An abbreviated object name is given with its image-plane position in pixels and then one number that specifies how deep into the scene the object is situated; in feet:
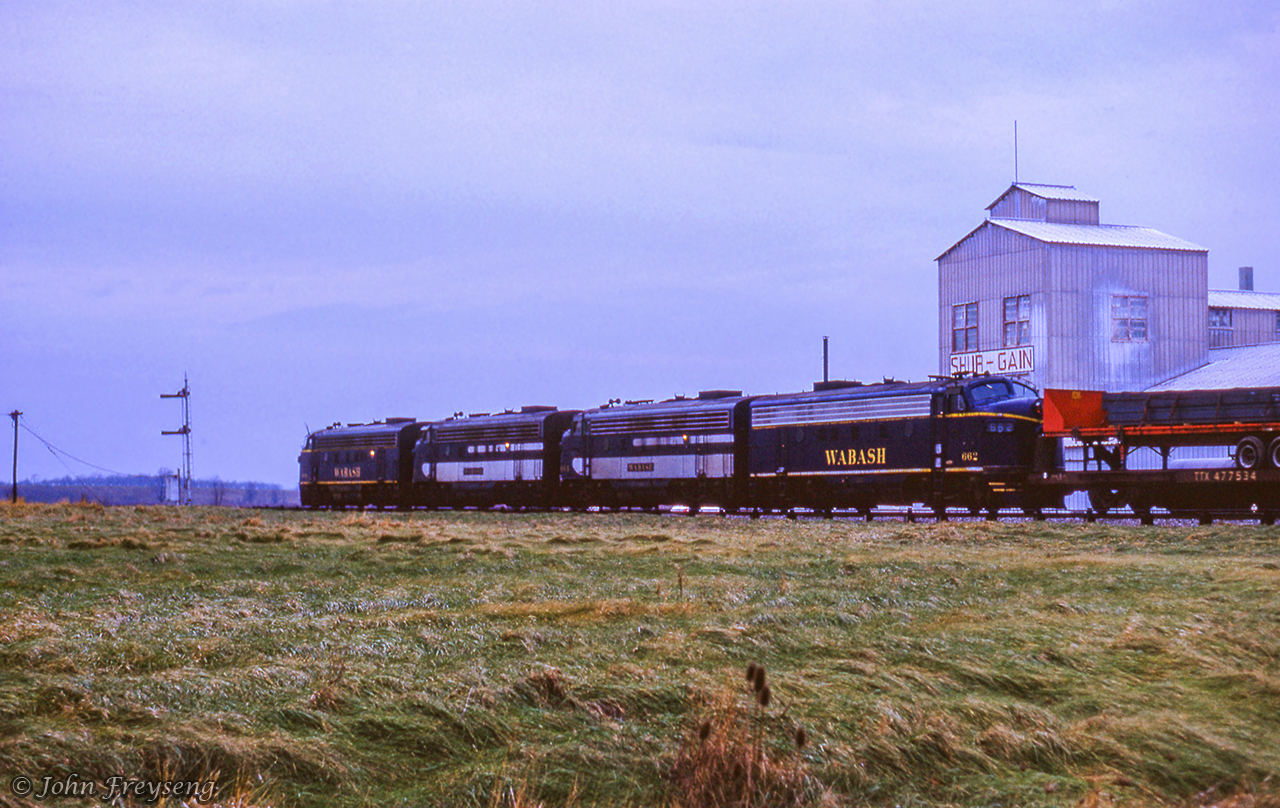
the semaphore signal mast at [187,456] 291.17
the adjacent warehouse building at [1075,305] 182.91
